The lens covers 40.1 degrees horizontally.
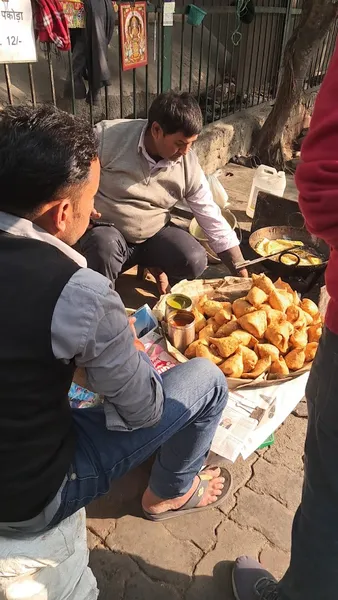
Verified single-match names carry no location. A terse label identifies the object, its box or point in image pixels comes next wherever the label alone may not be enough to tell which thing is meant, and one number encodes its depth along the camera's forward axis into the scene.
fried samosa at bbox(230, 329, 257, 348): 2.41
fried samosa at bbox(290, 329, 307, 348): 2.43
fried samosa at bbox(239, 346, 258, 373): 2.34
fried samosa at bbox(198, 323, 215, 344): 2.48
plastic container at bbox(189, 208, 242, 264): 4.19
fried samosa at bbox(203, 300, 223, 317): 2.65
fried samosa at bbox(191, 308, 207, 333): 2.57
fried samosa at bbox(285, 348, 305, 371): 2.36
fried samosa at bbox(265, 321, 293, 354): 2.42
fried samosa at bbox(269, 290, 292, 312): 2.62
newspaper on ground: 2.13
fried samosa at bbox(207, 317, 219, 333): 2.57
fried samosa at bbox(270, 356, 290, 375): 2.33
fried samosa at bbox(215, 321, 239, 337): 2.51
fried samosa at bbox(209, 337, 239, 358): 2.34
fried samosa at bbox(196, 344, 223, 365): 2.33
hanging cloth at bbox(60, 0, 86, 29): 3.62
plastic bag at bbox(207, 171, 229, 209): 4.74
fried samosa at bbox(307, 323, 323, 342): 2.55
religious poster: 4.24
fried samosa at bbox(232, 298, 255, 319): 2.58
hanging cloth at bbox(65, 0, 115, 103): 3.90
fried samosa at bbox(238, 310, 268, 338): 2.44
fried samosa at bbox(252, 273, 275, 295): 2.69
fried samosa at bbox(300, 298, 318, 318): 2.69
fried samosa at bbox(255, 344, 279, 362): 2.36
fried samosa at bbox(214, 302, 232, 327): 2.57
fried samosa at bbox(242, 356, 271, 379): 2.31
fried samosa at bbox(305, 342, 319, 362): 2.43
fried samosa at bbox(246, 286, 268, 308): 2.60
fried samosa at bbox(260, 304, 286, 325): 2.51
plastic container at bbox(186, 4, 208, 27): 5.02
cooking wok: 3.88
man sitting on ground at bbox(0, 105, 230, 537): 1.19
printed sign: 3.12
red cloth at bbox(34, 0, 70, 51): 3.29
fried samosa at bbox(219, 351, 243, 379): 2.28
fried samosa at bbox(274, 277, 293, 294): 2.85
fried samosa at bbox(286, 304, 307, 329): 2.56
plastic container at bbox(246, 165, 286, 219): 4.94
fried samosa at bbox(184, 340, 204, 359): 2.40
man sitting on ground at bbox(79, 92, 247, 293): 3.09
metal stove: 4.10
